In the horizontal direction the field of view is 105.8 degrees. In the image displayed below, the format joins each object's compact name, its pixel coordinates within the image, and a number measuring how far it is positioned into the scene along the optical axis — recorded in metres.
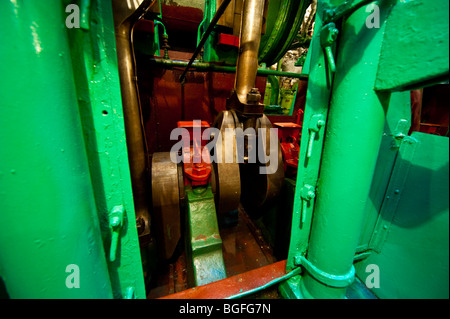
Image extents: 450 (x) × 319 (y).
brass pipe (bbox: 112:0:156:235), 1.09
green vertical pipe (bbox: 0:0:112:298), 0.42
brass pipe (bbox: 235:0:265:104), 1.68
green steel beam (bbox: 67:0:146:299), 0.60
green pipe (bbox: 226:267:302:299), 1.04
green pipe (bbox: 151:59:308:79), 2.15
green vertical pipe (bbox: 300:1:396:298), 0.72
